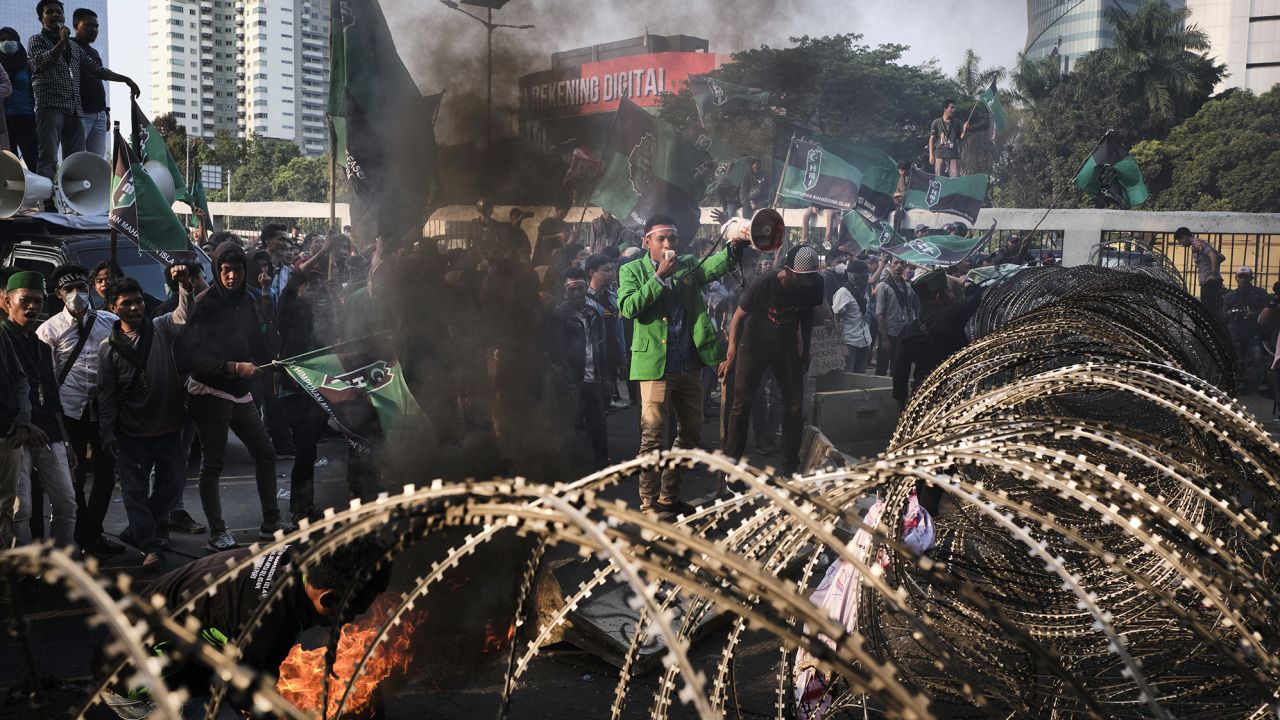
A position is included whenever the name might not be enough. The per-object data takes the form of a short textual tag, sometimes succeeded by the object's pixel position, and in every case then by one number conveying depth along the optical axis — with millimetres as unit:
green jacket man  7926
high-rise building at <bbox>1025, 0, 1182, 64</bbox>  97375
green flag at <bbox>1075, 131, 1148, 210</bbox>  17797
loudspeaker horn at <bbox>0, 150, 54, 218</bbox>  9891
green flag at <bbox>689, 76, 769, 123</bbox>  22281
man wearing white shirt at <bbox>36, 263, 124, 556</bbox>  7188
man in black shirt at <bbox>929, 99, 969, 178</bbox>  22219
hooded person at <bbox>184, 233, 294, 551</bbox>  7352
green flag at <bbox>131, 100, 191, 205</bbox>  11258
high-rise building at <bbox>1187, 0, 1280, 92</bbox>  70188
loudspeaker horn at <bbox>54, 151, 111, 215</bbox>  11344
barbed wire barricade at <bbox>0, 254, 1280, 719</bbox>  1978
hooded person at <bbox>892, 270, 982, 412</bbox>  9789
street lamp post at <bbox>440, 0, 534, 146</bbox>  11695
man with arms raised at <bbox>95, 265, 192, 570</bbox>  6996
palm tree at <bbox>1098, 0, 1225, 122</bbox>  42500
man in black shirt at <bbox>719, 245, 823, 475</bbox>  9516
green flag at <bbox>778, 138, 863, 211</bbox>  15828
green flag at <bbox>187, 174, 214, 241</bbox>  14336
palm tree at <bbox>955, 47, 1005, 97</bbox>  52812
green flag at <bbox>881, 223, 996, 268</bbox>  14672
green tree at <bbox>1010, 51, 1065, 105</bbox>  46656
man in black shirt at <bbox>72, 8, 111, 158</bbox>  11562
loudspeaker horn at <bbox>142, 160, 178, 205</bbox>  11047
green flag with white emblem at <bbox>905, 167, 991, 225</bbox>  17438
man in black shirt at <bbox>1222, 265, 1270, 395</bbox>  15617
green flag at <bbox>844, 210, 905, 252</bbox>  16359
